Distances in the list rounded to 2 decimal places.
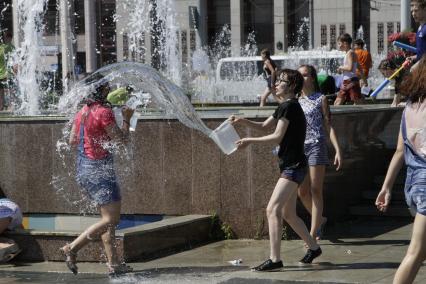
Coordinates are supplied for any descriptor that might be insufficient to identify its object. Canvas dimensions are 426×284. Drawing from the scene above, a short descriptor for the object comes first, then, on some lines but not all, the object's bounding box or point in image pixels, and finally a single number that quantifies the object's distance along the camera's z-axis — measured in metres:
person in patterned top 14.53
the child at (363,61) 27.37
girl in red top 13.20
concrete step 14.32
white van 49.15
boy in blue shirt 14.64
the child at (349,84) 24.17
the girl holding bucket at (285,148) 12.85
